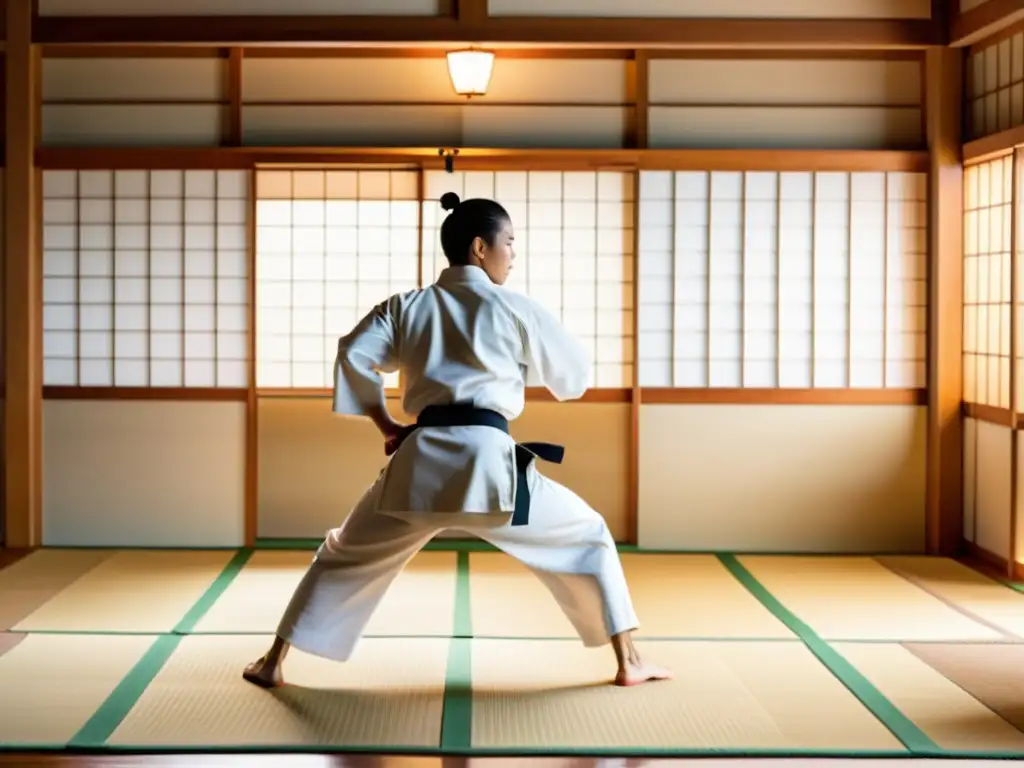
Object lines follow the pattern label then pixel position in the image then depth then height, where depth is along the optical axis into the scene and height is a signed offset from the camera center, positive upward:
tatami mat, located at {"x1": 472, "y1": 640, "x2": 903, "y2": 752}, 3.33 -0.87
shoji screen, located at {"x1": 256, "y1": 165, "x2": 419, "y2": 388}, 6.13 +0.62
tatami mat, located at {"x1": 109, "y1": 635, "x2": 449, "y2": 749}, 3.33 -0.87
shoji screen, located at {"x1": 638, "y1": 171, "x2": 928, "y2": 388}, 6.08 +0.49
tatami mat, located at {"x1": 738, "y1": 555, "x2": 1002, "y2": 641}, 4.52 -0.81
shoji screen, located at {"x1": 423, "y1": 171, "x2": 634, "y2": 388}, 6.12 +0.66
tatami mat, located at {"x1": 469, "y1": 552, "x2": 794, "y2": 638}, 4.50 -0.81
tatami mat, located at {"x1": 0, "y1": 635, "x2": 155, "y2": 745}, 3.39 -0.86
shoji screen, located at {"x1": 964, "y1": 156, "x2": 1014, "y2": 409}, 5.56 +0.47
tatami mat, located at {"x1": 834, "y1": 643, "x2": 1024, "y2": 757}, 3.36 -0.88
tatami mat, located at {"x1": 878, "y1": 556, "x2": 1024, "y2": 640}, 4.77 -0.81
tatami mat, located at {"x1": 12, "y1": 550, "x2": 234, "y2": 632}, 4.57 -0.80
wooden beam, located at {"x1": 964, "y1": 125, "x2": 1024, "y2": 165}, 5.35 +1.03
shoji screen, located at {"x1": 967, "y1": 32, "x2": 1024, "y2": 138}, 5.44 +1.30
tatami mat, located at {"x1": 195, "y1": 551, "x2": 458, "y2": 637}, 4.56 -0.81
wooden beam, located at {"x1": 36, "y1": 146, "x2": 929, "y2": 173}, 6.01 +1.05
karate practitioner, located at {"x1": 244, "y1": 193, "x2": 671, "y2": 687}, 3.51 -0.19
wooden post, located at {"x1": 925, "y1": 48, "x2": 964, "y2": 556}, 5.96 +0.43
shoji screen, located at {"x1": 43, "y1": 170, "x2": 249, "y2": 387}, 6.11 +0.49
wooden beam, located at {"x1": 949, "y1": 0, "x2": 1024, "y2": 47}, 5.15 +1.51
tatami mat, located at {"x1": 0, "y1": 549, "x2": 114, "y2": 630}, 4.78 -0.78
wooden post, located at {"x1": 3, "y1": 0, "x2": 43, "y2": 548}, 5.94 +0.37
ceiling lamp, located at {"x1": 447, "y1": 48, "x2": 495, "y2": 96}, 5.73 +1.38
